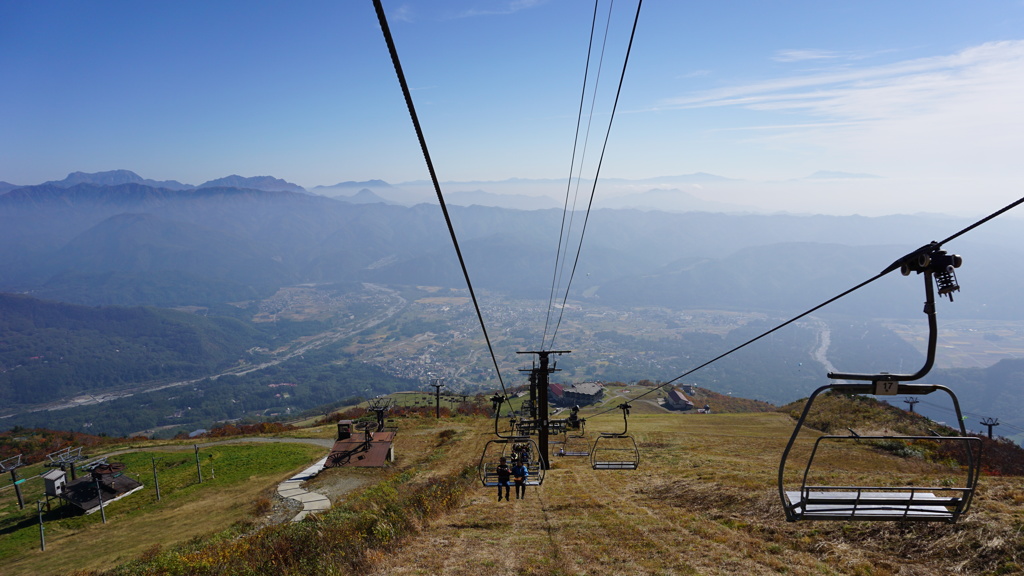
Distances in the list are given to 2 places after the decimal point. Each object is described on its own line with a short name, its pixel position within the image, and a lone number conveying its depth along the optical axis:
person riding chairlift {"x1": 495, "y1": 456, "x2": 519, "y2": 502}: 19.02
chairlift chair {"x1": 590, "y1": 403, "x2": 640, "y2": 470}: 22.28
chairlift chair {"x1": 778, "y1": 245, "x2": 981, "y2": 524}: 6.48
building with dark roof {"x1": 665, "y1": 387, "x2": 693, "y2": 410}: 93.32
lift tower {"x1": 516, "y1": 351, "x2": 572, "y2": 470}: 24.16
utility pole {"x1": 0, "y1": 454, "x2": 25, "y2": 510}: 34.16
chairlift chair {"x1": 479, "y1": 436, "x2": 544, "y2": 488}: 18.34
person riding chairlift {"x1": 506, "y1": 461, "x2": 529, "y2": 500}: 18.91
